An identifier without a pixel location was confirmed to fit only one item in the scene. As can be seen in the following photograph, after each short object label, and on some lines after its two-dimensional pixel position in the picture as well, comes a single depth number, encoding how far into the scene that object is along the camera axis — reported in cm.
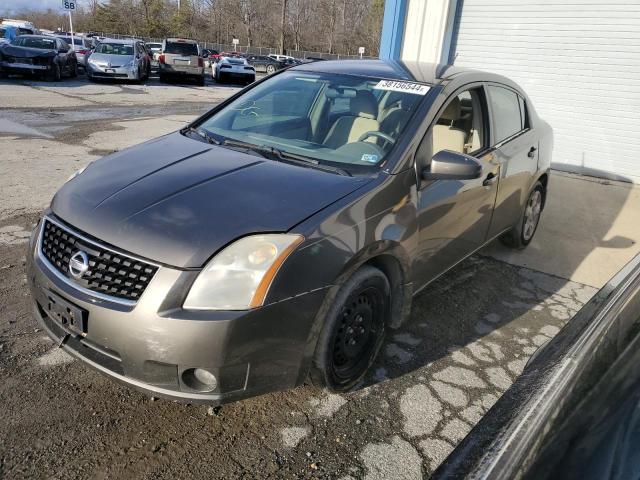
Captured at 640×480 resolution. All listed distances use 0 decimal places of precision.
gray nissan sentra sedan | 207
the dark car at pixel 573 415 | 123
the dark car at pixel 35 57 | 1722
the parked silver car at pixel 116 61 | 1856
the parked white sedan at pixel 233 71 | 2394
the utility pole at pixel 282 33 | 5269
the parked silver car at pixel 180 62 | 2091
